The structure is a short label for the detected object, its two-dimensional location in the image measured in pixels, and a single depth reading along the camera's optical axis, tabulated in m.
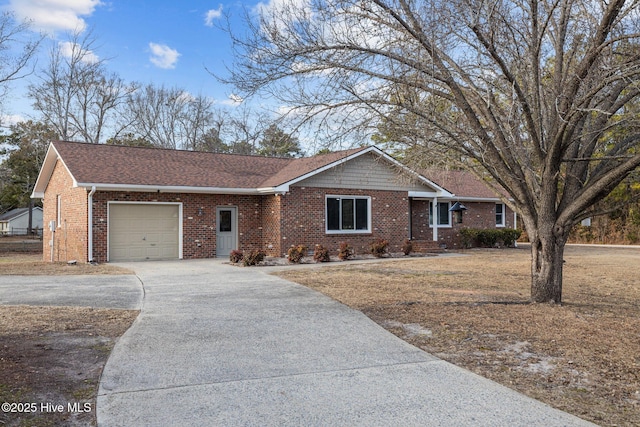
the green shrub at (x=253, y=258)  15.83
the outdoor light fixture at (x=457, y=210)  24.67
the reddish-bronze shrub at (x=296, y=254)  17.09
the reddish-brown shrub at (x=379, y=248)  19.52
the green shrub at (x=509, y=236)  26.61
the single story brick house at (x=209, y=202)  17.50
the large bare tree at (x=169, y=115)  40.72
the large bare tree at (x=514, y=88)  7.96
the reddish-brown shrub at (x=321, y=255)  17.66
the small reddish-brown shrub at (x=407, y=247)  20.70
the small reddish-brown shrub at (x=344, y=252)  18.28
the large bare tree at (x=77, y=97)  36.22
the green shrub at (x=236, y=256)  16.48
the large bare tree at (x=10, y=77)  25.62
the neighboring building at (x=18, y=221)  57.38
